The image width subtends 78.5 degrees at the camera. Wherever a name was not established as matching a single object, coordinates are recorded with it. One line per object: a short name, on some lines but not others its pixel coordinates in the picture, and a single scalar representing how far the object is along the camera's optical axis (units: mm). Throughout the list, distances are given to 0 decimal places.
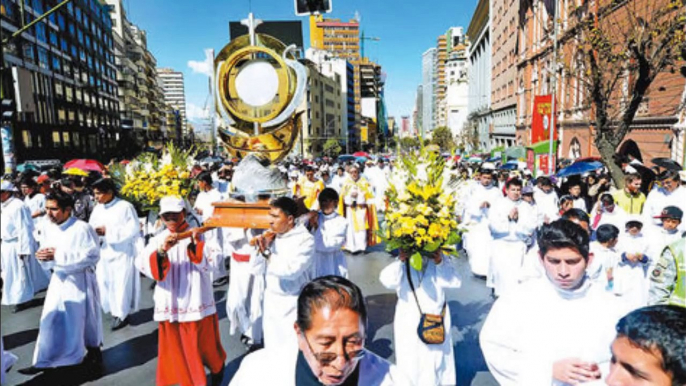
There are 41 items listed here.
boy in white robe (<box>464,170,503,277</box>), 7969
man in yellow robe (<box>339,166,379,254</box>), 9664
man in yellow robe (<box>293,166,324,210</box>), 10812
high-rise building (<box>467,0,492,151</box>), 53672
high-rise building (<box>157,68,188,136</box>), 181738
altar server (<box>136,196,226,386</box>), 3836
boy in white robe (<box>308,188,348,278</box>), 5285
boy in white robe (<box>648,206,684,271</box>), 5457
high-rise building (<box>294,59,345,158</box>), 65500
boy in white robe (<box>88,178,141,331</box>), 5566
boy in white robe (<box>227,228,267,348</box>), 5078
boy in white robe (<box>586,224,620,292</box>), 5363
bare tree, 9523
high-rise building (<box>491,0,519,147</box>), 37000
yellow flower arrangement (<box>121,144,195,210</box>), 5664
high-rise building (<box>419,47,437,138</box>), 170000
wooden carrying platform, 4797
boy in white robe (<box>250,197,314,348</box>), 3799
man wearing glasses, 1578
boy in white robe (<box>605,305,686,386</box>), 1480
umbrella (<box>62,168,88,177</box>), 12273
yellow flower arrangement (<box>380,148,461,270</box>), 3795
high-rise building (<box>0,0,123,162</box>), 30109
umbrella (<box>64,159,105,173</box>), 13867
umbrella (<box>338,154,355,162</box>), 29484
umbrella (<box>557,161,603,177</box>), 10609
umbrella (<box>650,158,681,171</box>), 7839
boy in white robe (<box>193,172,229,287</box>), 8578
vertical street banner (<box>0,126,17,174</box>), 7427
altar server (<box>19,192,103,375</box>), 4305
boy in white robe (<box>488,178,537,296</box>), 6270
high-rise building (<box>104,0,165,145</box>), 61938
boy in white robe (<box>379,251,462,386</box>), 3965
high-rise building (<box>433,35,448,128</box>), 134512
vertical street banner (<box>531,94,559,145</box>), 18000
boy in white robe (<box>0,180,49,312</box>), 6211
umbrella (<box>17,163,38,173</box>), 17378
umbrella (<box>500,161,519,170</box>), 18317
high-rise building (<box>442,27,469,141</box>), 84938
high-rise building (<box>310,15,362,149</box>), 113125
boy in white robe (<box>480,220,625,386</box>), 2268
